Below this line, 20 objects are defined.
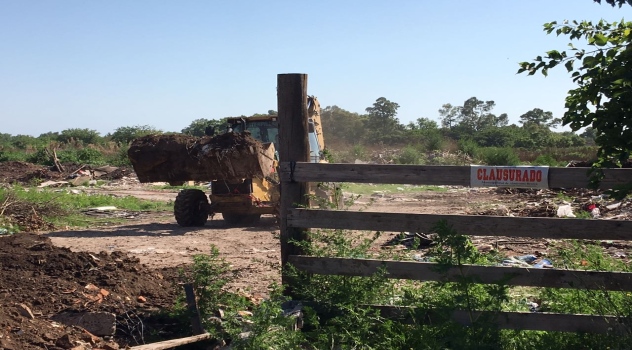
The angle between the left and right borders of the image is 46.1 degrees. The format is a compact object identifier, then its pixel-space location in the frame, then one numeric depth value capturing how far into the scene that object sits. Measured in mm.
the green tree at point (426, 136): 50781
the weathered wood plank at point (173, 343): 5412
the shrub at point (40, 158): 37750
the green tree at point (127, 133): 60469
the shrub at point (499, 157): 37406
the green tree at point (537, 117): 85250
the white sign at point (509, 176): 5871
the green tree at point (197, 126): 60875
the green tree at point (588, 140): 57300
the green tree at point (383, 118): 83038
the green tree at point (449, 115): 89125
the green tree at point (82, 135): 64256
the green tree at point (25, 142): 55547
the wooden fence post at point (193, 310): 6000
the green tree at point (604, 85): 4441
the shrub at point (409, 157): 42066
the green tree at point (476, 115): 86812
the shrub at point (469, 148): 45969
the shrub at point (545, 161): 29531
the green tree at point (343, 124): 70500
